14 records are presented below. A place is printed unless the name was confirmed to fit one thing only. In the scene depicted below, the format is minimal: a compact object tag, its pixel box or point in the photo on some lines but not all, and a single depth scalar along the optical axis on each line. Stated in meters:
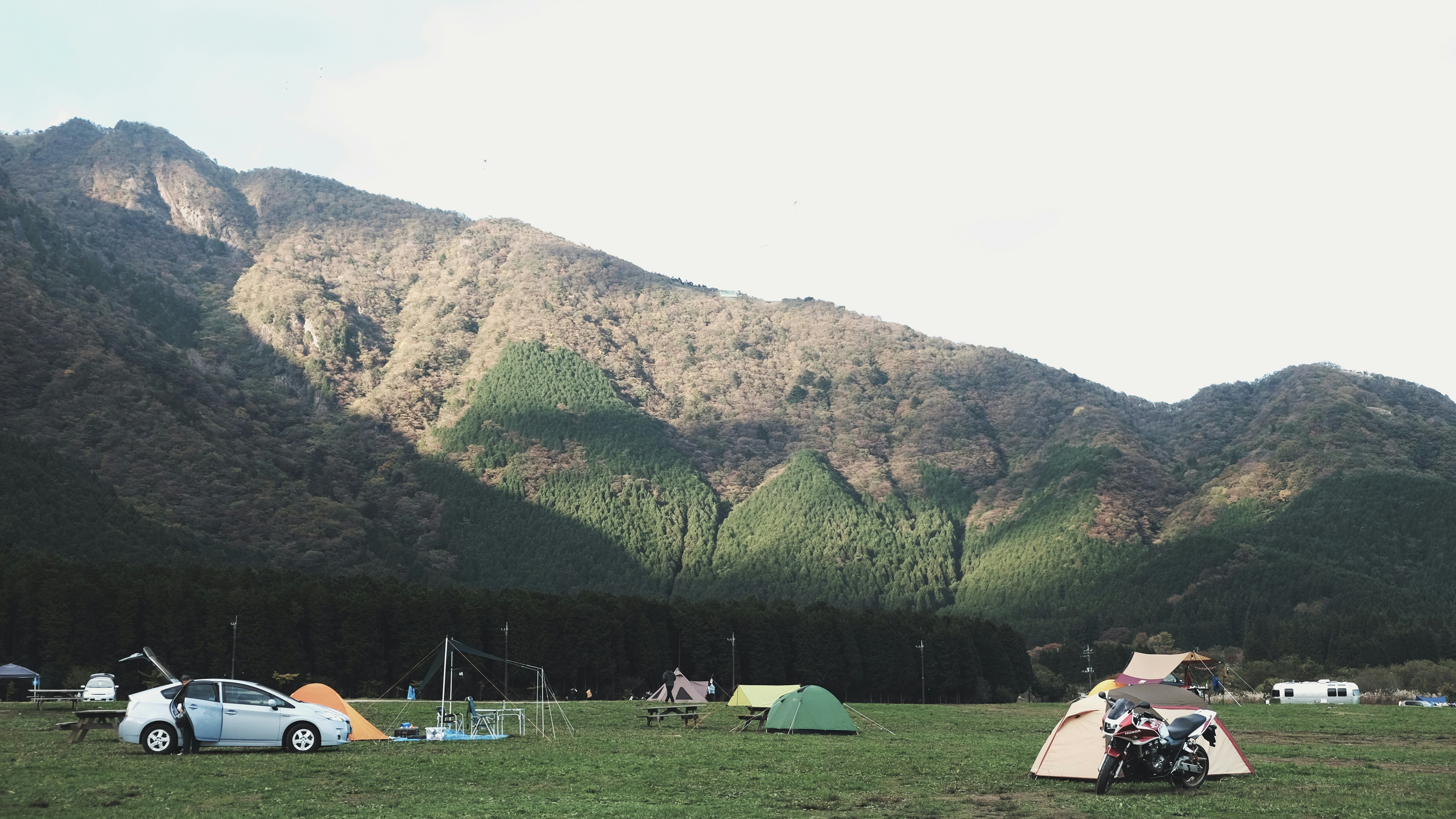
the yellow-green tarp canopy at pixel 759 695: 55.19
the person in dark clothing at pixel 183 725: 29.14
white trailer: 91.19
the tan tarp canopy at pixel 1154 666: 83.94
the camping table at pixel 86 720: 32.06
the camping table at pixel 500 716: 42.25
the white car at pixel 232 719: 29.12
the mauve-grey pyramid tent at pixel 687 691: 83.00
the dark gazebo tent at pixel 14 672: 61.72
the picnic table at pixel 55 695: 51.12
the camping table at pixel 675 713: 48.53
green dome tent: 45.38
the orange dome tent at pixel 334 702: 36.97
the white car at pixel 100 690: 57.66
